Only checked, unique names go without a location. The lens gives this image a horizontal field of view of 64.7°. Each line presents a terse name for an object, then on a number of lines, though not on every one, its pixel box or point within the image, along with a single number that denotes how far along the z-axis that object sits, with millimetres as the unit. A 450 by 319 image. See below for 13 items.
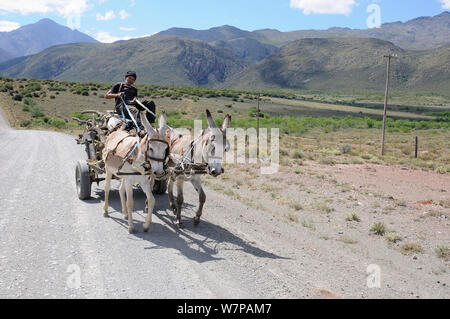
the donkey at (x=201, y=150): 6488
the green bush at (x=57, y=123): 38269
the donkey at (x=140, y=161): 5953
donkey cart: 8922
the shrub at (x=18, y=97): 54412
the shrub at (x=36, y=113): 44731
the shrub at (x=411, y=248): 7807
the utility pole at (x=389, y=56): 25919
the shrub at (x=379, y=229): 8977
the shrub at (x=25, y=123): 38988
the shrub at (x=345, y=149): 24047
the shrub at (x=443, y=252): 7505
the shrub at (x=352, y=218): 10172
